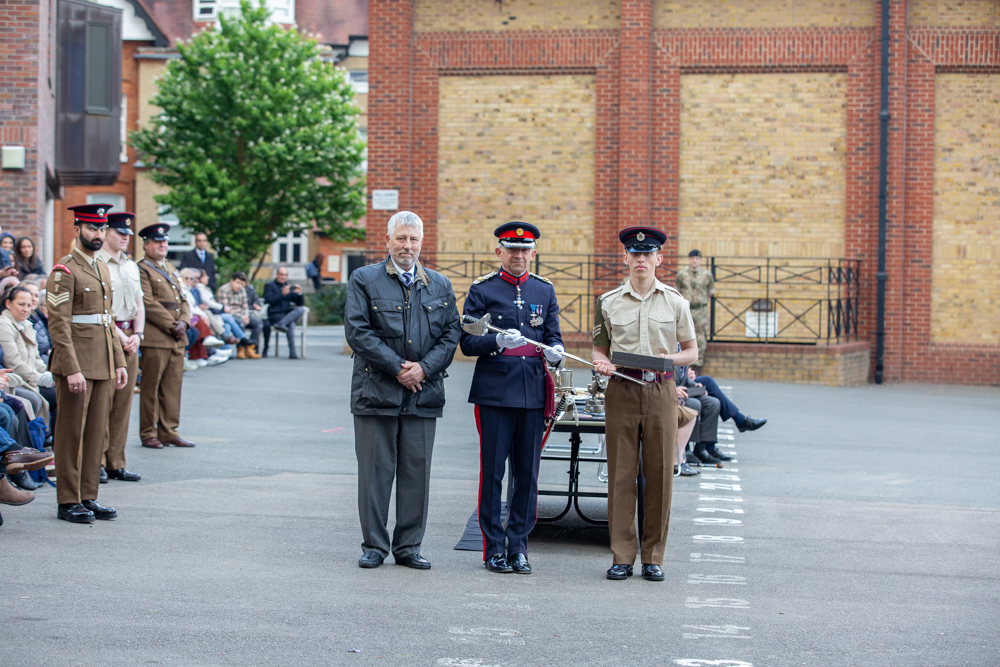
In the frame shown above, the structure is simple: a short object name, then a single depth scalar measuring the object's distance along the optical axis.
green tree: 37.34
